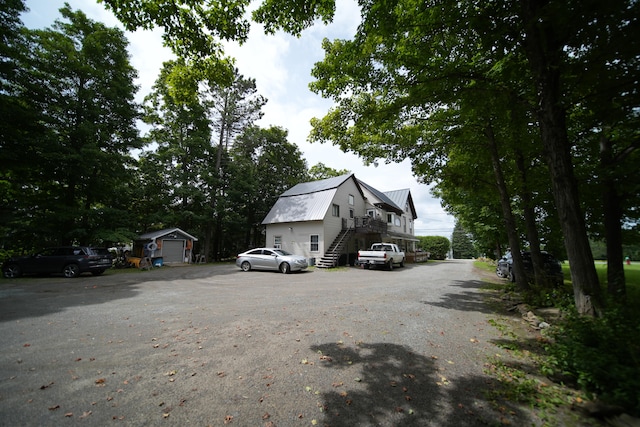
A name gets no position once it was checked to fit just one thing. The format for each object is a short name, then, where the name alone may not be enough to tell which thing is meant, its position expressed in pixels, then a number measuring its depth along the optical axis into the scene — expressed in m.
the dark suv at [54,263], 13.86
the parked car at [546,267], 12.35
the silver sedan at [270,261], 17.05
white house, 23.19
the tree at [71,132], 16.38
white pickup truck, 18.56
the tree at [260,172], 30.32
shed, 21.69
